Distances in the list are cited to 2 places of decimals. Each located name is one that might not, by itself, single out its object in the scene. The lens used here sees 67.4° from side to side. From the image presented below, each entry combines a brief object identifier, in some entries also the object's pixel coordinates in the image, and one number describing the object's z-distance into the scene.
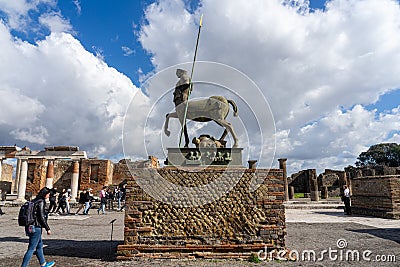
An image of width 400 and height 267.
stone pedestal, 6.09
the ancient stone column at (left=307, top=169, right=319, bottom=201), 25.94
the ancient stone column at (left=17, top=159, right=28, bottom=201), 24.12
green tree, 66.50
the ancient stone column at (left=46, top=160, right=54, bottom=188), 23.66
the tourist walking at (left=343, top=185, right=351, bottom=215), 15.55
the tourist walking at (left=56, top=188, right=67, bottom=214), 16.51
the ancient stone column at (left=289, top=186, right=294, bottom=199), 29.84
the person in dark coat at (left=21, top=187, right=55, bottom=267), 5.07
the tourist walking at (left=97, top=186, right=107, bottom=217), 16.66
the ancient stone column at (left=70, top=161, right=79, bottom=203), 24.34
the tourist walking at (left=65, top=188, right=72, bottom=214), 16.55
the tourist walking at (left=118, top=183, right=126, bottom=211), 18.70
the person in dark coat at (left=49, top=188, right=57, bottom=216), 14.86
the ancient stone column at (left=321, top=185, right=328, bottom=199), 30.96
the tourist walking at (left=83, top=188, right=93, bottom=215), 16.36
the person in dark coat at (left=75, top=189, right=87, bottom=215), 16.56
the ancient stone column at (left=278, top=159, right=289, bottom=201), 25.78
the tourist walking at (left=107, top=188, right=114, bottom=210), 19.72
